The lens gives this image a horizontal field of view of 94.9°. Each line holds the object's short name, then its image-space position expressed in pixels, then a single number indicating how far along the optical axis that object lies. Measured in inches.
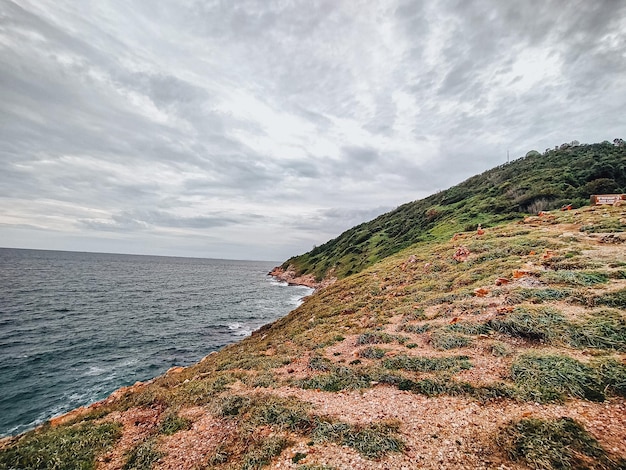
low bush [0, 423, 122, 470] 363.6
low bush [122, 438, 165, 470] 347.9
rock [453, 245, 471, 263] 1131.3
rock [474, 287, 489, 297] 748.3
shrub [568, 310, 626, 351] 428.5
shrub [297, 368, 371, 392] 475.5
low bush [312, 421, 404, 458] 310.0
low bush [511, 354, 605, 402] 346.6
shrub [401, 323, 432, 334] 660.0
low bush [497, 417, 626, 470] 253.8
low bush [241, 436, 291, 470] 315.6
